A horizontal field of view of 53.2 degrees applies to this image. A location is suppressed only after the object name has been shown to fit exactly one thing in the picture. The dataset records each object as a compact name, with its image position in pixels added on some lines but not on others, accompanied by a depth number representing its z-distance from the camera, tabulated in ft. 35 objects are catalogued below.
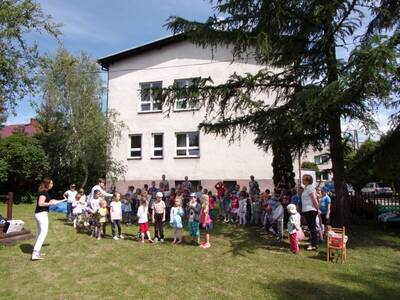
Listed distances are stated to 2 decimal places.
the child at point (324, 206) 38.85
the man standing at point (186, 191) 53.31
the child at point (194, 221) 38.04
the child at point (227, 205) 50.95
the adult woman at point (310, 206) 33.73
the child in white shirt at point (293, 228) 33.53
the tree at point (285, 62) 37.01
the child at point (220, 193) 54.09
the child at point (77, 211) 47.54
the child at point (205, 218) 36.99
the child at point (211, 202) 42.75
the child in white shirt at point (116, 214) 41.29
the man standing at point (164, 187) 57.62
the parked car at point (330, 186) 73.88
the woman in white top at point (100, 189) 44.68
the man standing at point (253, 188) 53.06
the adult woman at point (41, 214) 32.37
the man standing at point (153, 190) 54.91
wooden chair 30.76
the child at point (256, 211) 47.19
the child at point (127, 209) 51.29
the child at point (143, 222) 39.73
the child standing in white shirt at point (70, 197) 50.85
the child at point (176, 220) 38.51
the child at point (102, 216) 41.63
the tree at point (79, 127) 82.94
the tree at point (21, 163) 75.56
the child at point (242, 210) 47.80
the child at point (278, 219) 38.52
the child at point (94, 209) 42.22
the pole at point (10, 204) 41.46
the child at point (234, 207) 49.32
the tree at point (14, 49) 45.57
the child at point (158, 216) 39.93
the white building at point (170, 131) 80.12
